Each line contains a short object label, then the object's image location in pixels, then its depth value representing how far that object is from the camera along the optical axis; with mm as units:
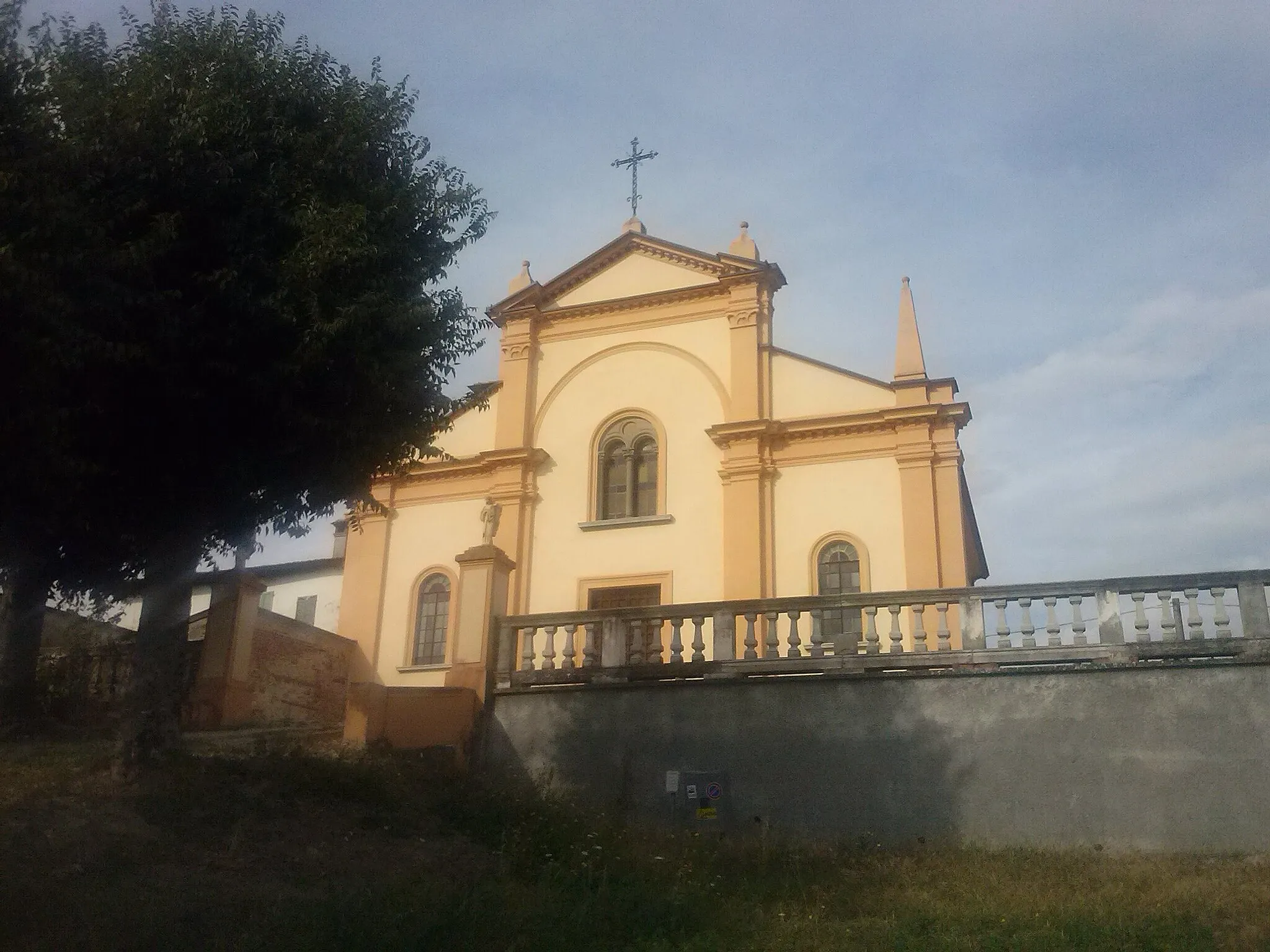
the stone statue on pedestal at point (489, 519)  17047
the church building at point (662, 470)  20094
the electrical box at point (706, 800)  12781
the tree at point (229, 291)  9258
